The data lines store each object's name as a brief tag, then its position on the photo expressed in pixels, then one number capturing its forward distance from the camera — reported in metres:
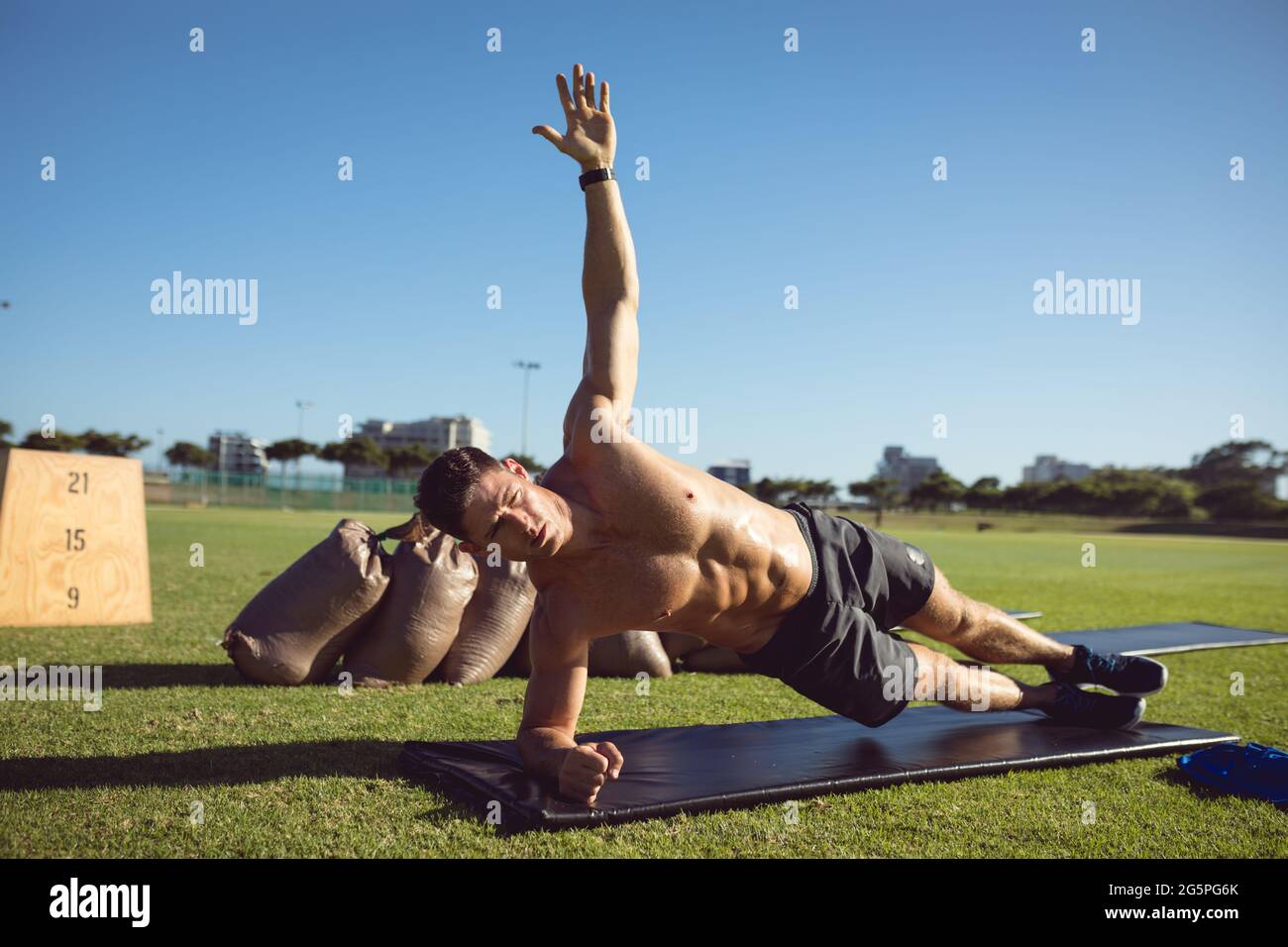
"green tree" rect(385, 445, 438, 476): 83.30
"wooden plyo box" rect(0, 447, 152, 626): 8.06
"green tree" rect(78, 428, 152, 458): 74.12
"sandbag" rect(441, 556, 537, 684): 5.88
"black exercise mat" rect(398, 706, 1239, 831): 3.30
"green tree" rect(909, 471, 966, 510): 94.00
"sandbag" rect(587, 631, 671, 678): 6.28
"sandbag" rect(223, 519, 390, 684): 5.42
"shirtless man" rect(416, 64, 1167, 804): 3.23
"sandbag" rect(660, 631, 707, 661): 6.74
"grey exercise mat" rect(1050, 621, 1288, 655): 7.10
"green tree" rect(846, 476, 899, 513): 96.30
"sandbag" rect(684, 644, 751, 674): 6.81
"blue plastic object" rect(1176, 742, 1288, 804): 3.77
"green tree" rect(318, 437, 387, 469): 85.81
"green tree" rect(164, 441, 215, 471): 93.88
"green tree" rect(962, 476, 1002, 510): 94.50
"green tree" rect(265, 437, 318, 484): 86.44
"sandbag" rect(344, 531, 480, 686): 5.60
